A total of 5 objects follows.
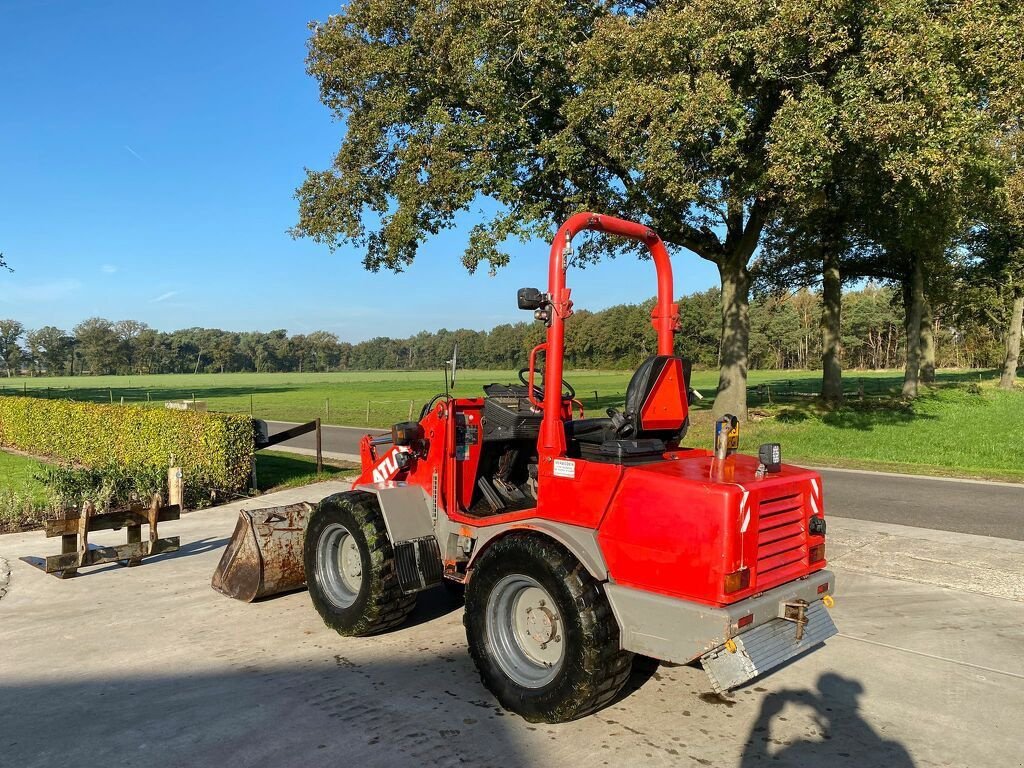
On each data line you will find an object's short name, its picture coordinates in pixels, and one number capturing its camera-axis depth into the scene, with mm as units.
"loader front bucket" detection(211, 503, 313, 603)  5570
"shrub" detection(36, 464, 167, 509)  8734
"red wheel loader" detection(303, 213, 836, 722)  3234
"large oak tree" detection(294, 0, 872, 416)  11719
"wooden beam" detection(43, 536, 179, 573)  6152
